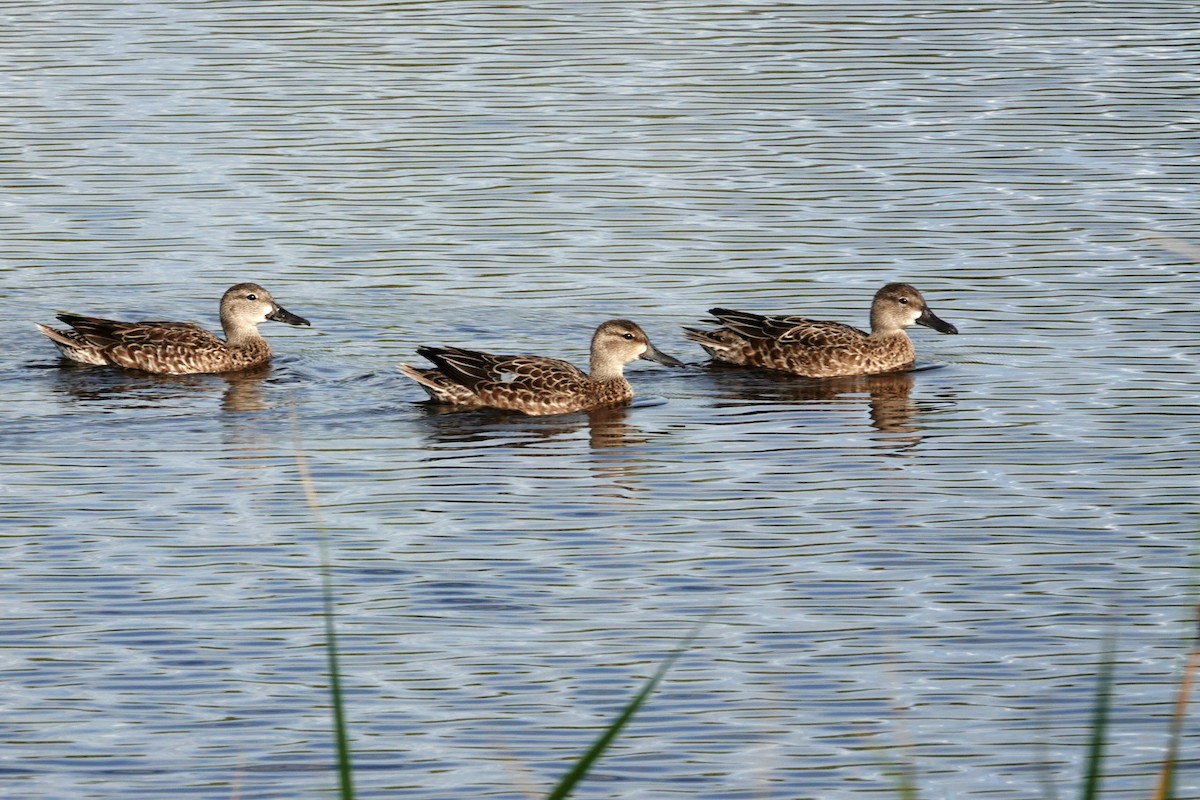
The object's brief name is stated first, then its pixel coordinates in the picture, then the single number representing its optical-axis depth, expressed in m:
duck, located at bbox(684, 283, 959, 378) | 31.17
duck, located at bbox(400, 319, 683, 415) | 29.22
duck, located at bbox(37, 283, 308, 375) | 31.11
